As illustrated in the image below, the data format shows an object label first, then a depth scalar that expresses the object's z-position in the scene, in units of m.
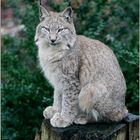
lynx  4.71
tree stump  4.30
